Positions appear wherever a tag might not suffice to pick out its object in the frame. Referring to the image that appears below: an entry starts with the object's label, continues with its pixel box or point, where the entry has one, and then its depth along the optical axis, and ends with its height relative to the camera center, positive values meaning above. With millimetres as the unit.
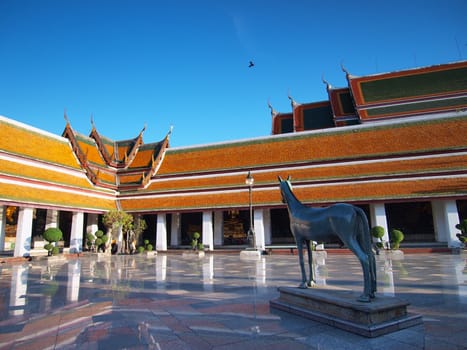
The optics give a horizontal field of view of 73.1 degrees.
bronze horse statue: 5000 +69
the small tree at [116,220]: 25781 +1756
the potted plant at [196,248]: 22781 -749
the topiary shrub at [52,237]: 21094 +417
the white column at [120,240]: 27469 +110
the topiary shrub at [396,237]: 19328 -299
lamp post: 20984 -8
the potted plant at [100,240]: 25109 +135
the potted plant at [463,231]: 19702 -94
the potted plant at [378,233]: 20391 -14
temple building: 23072 +5432
